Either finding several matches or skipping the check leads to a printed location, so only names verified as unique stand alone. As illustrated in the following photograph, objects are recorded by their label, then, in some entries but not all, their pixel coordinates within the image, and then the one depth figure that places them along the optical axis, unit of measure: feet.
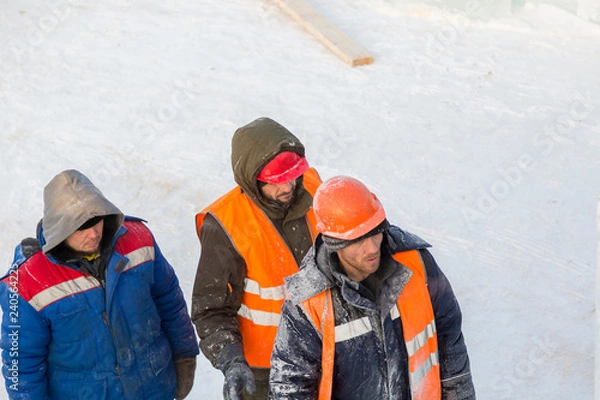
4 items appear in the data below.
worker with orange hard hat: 19.87
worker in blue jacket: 23.46
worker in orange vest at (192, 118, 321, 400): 23.77
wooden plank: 54.27
